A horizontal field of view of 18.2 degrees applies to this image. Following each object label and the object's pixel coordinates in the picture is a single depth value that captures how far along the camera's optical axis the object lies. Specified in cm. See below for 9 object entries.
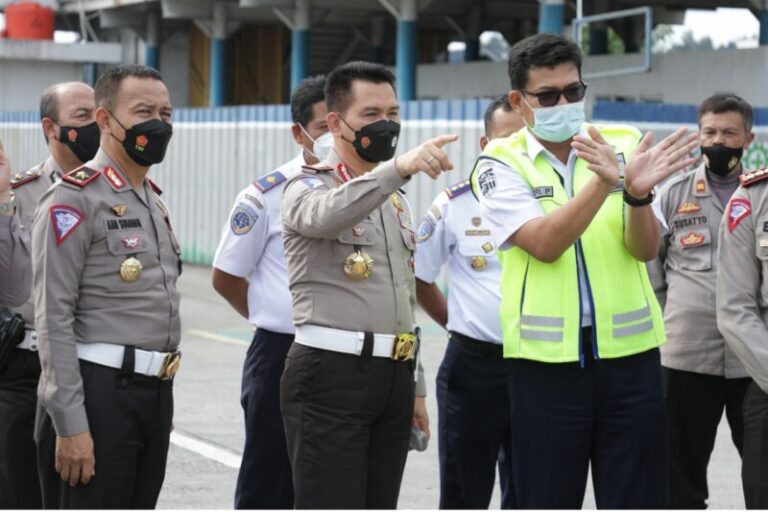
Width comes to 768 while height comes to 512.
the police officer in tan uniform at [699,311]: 1057
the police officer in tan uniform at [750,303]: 830
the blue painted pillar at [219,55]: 5232
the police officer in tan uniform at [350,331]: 772
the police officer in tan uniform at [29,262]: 899
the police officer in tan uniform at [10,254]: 821
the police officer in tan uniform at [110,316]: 739
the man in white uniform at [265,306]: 1011
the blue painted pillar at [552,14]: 3740
